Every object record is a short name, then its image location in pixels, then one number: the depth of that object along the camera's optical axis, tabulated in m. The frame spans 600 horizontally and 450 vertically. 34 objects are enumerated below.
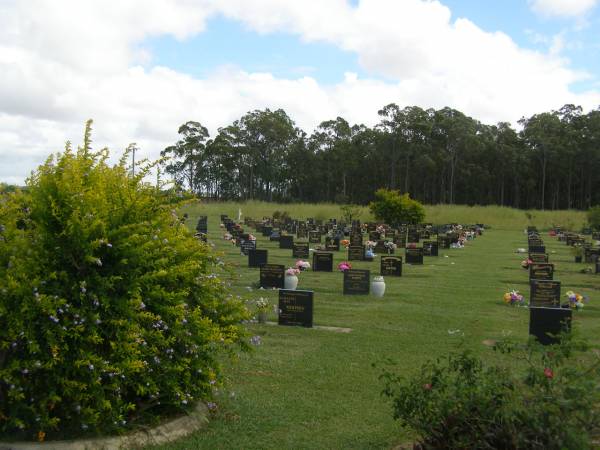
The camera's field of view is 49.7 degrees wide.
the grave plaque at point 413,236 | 33.20
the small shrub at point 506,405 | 3.78
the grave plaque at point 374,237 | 31.88
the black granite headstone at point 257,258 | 19.56
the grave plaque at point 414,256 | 22.53
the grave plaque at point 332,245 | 26.81
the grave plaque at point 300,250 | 23.50
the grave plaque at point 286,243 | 27.67
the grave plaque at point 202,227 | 32.20
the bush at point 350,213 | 48.31
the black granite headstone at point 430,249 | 26.19
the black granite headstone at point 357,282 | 14.34
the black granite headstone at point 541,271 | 17.23
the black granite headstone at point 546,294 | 12.49
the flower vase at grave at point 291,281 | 14.21
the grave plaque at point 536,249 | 26.66
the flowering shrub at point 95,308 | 4.59
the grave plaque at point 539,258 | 21.17
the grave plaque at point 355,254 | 23.12
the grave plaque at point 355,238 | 29.07
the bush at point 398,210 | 42.53
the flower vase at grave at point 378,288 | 14.29
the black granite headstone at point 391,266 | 18.84
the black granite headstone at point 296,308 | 10.35
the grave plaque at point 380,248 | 26.92
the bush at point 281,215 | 49.88
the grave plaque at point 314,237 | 31.61
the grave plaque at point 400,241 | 30.77
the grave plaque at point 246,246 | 23.11
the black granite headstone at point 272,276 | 14.60
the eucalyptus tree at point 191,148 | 82.69
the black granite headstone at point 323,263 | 19.33
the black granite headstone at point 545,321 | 9.20
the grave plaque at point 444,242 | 30.48
